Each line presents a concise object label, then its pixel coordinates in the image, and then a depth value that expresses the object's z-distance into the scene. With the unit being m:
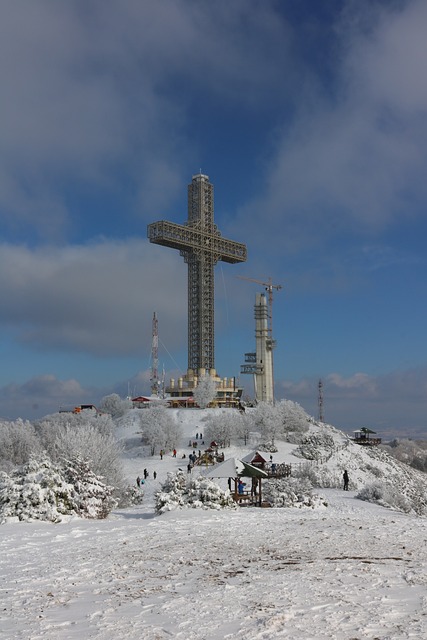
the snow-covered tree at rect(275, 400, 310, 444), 65.31
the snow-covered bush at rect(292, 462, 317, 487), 41.21
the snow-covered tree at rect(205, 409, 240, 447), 59.22
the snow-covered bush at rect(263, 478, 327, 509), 25.67
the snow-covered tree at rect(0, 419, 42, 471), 47.69
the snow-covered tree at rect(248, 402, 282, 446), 62.19
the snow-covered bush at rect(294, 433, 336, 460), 56.56
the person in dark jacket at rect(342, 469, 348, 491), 35.19
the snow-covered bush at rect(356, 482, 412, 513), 29.58
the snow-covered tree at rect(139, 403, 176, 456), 56.88
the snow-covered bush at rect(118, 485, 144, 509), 27.31
